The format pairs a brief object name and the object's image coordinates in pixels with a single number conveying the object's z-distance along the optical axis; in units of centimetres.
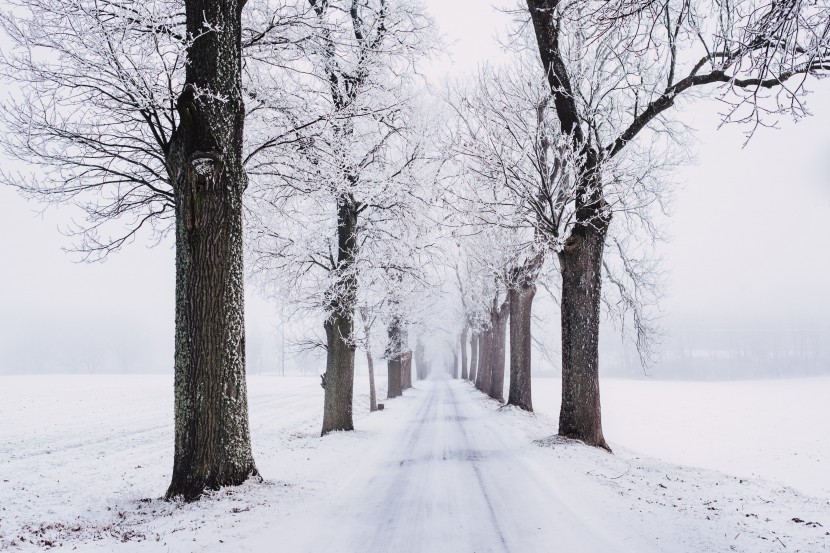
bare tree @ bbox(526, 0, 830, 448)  934
